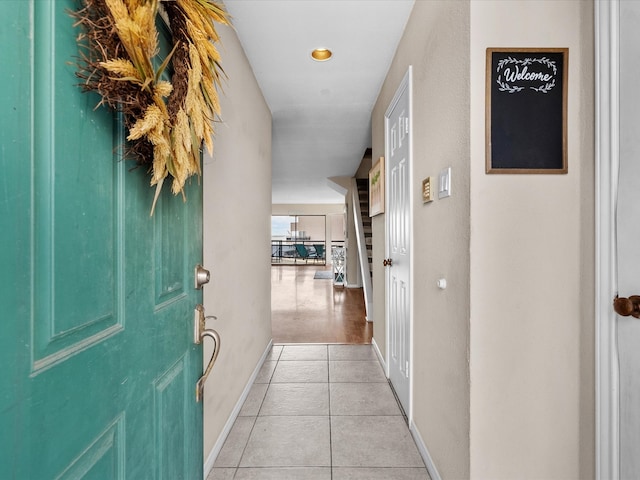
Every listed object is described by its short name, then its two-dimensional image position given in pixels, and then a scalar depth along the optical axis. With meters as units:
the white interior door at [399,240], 1.96
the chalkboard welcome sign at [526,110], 1.14
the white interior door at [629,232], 0.96
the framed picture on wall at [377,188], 2.80
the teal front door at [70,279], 0.45
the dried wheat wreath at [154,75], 0.58
